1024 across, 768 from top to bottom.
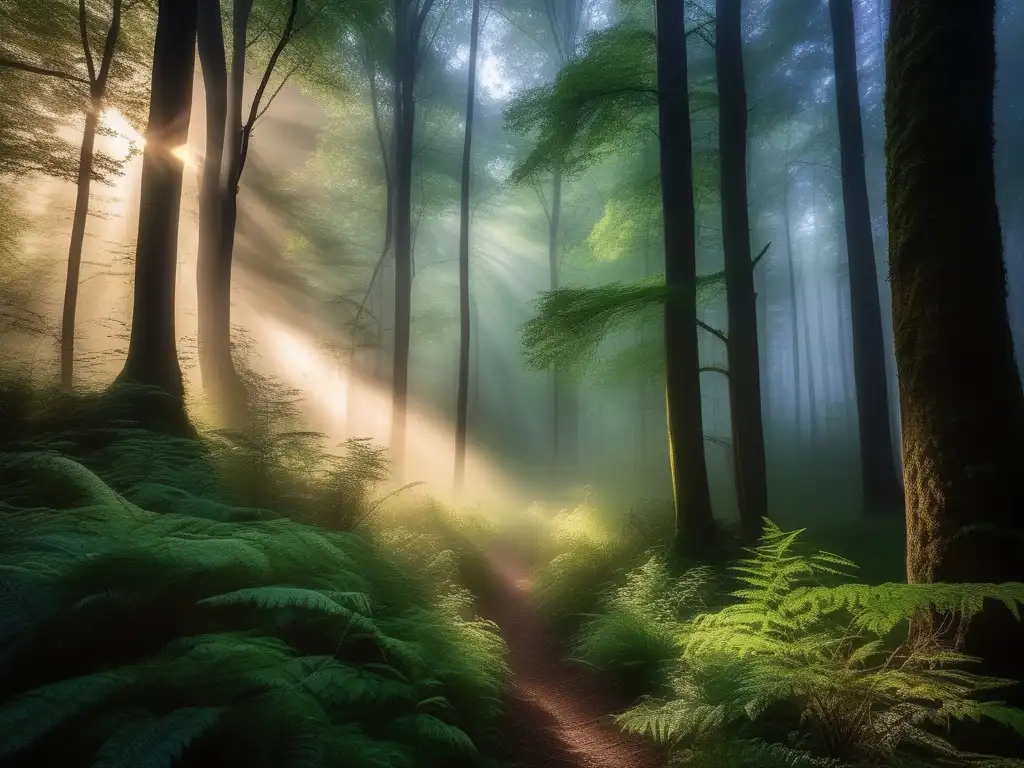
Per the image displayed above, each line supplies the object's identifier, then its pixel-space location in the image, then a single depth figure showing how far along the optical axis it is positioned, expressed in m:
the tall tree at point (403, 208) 13.36
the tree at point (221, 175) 9.29
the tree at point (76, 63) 9.73
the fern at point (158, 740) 1.63
